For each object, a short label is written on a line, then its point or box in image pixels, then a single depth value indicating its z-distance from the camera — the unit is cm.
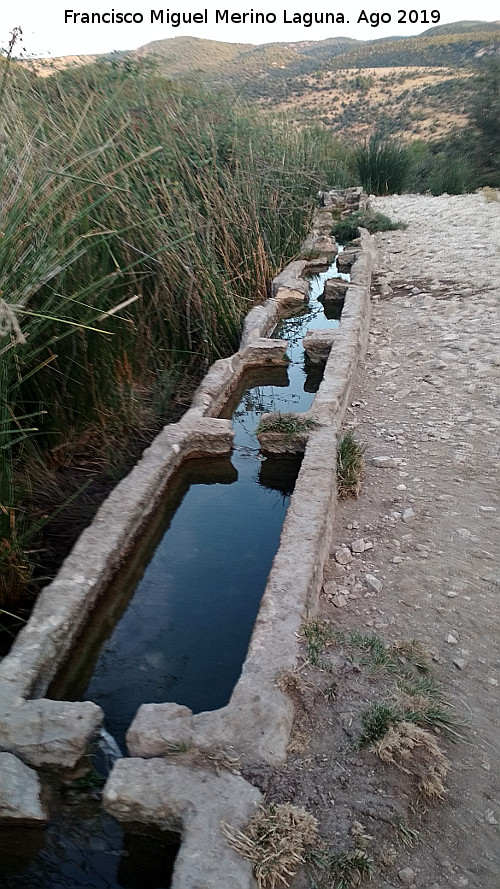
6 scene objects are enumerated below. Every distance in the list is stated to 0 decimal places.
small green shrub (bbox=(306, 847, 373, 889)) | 132
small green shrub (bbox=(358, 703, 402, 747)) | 160
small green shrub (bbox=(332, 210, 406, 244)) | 767
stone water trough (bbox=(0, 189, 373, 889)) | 144
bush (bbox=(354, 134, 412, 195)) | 1059
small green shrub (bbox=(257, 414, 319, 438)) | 303
